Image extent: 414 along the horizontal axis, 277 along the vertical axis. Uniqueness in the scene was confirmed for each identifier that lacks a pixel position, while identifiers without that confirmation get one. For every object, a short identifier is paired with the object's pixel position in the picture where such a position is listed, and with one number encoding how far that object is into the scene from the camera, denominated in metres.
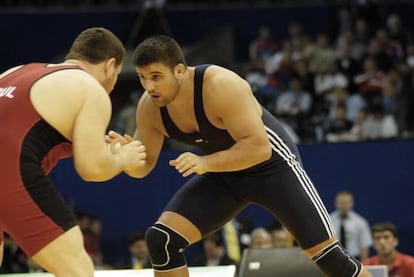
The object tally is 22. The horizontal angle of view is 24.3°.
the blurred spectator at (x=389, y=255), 7.66
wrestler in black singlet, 5.23
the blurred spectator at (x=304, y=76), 13.27
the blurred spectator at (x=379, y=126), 11.59
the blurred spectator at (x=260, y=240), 8.72
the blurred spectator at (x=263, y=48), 14.30
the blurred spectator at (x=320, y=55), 13.50
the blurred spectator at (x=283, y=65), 13.62
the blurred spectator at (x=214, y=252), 9.14
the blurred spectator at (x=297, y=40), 13.95
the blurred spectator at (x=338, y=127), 11.62
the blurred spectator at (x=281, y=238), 9.00
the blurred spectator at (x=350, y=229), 9.57
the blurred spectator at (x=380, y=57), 13.28
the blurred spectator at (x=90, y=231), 10.02
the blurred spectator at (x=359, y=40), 13.66
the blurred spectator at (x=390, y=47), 13.43
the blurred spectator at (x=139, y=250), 9.01
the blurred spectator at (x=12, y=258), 9.69
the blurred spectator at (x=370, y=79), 12.99
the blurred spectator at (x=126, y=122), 11.21
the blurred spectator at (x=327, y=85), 12.95
